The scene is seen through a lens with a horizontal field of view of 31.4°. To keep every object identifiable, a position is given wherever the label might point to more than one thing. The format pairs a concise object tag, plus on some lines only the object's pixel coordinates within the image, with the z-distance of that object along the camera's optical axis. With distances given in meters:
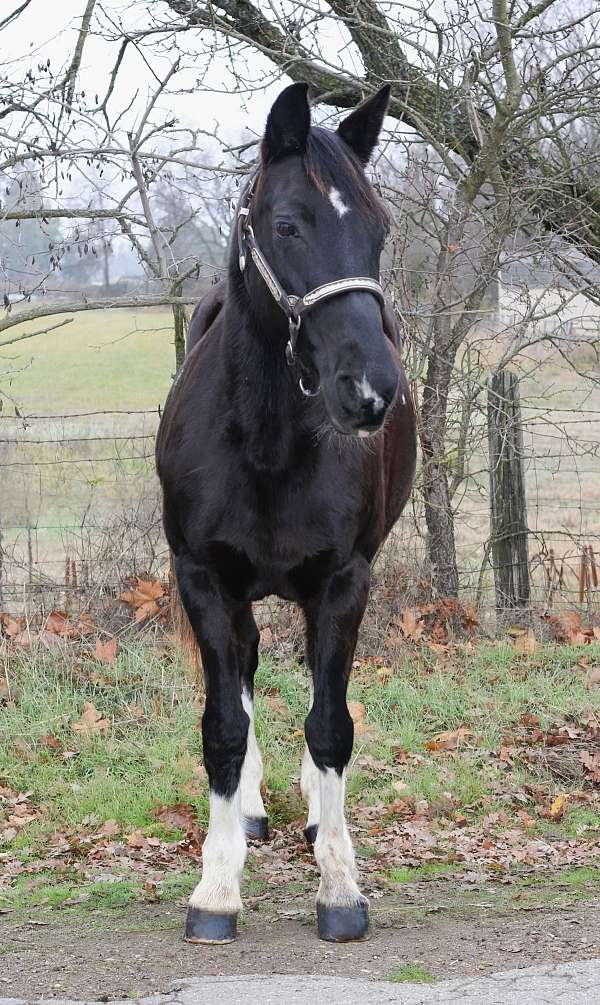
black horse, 3.41
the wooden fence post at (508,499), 8.34
